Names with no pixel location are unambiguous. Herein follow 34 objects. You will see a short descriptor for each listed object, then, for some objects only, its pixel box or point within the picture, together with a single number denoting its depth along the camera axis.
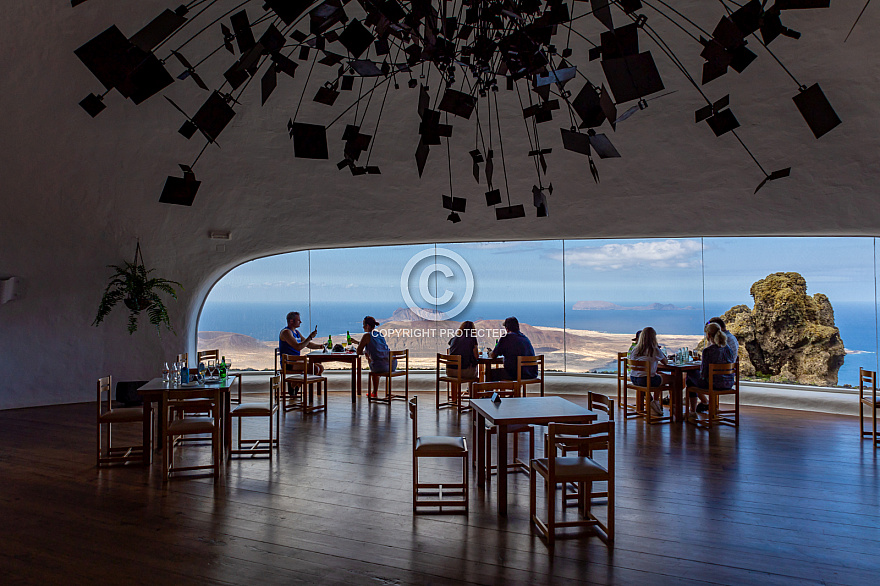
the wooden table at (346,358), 8.46
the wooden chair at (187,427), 4.83
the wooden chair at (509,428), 4.76
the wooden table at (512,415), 4.12
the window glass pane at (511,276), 11.63
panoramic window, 8.78
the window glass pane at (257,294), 10.53
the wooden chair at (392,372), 8.59
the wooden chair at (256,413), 5.64
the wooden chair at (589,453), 4.22
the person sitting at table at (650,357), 7.34
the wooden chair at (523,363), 7.27
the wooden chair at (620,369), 7.83
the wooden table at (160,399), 5.30
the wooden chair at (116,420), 5.35
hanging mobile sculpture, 1.69
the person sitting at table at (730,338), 7.34
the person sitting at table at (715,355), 7.09
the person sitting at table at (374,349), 8.66
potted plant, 8.22
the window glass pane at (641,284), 10.49
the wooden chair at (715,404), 6.81
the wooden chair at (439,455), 4.14
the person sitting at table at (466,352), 8.08
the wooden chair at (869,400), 6.05
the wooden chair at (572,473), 3.56
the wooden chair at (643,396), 7.08
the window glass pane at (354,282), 10.88
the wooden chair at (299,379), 7.79
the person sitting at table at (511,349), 7.41
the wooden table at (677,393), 7.27
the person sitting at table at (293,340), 8.66
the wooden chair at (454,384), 7.79
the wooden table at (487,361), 7.96
